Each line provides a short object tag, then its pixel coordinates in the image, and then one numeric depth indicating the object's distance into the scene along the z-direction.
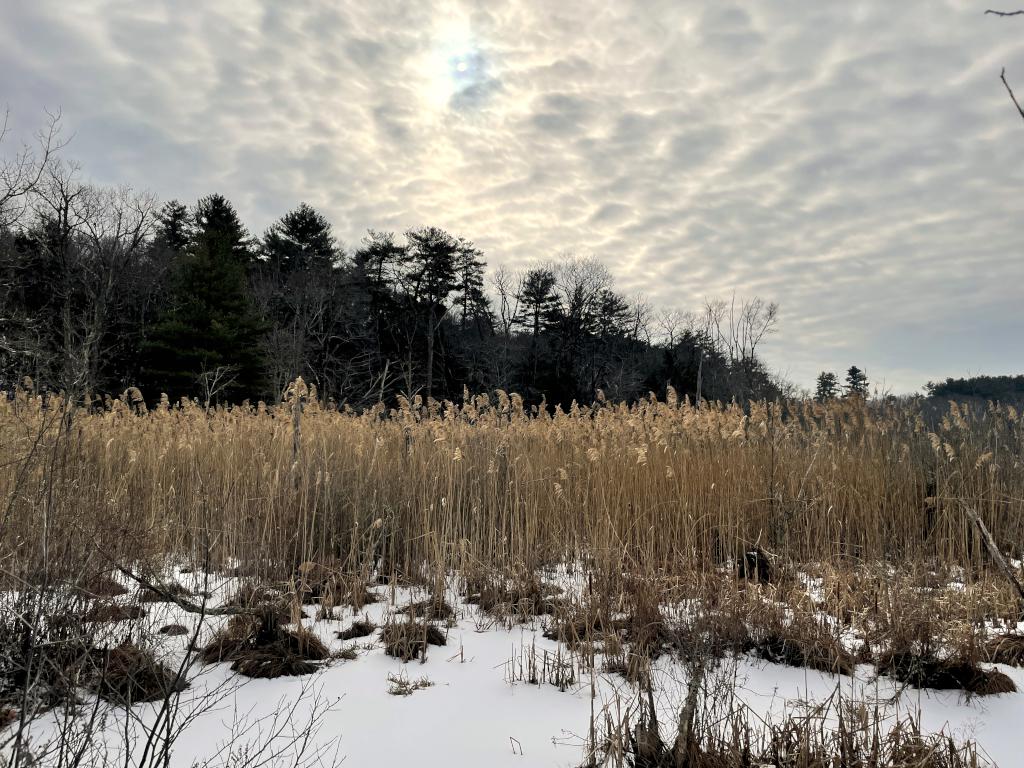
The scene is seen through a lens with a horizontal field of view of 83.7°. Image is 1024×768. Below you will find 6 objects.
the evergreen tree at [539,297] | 40.97
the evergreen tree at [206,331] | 21.66
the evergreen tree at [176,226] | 35.53
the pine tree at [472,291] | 37.41
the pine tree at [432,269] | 34.91
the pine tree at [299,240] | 34.75
